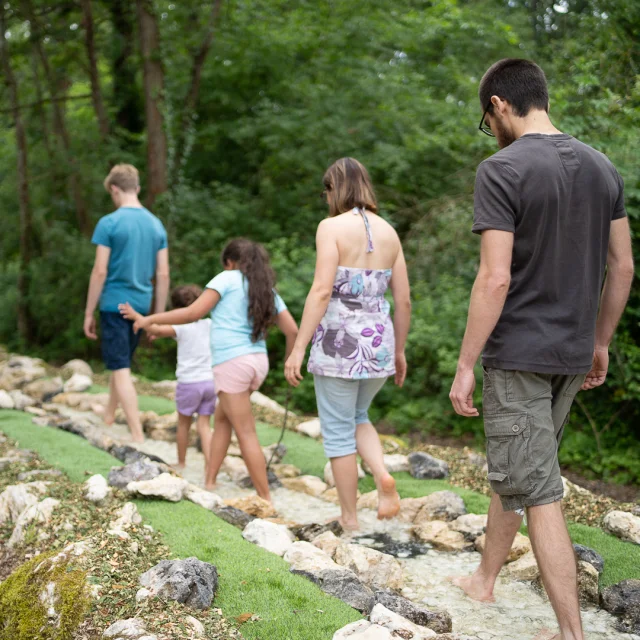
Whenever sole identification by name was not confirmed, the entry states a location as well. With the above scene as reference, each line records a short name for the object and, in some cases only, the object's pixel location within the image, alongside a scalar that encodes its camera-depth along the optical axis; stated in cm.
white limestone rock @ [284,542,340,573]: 319
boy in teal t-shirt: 583
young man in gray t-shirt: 251
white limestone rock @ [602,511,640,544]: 364
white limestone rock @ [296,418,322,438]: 656
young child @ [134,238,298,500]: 428
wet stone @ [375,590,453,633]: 279
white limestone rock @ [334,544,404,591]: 327
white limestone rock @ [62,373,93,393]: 795
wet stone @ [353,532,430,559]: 377
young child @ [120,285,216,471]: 520
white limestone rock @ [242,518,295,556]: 346
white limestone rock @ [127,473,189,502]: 388
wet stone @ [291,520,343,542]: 386
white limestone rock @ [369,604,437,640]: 257
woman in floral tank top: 367
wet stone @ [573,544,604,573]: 323
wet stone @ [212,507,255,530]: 393
